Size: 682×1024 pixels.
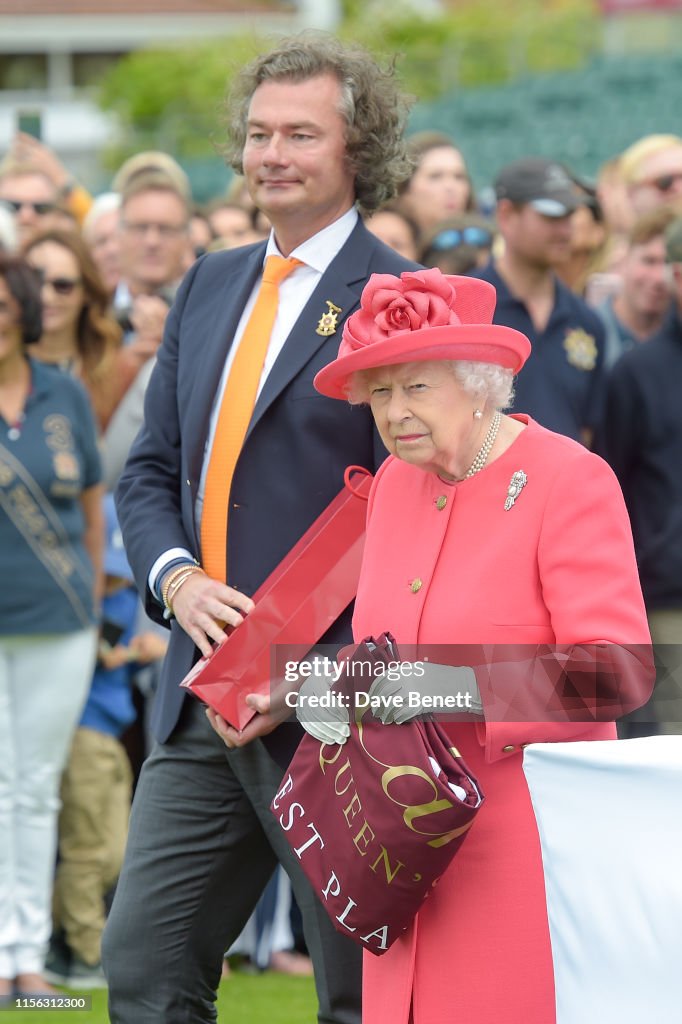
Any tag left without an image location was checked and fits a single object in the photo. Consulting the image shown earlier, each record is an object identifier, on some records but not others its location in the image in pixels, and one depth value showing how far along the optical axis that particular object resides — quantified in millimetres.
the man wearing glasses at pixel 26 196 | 16516
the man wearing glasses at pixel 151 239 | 14711
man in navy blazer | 7172
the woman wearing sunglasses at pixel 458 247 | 13516
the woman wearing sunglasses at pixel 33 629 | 11031
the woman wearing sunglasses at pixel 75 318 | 13266
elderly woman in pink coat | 5742
